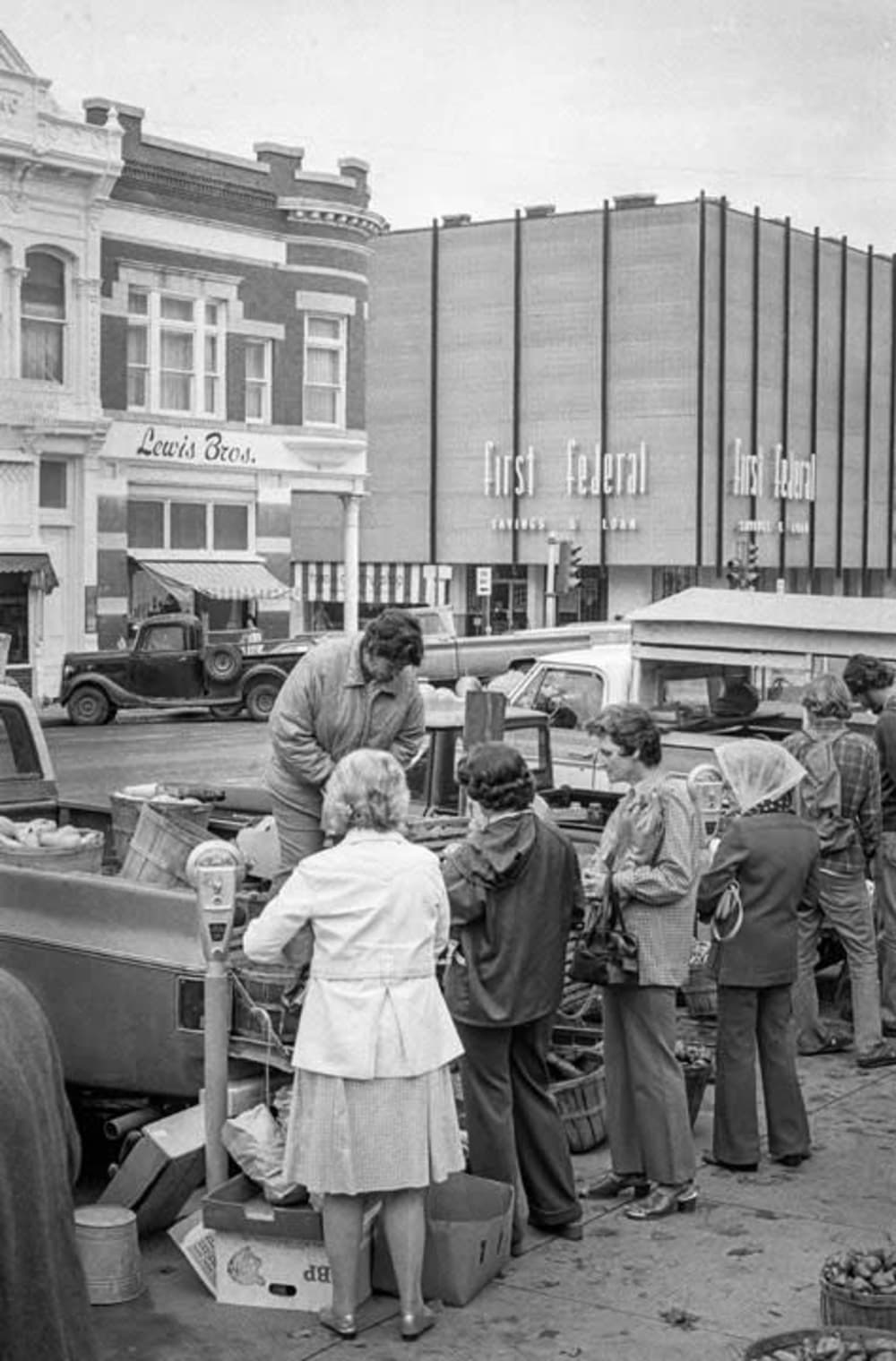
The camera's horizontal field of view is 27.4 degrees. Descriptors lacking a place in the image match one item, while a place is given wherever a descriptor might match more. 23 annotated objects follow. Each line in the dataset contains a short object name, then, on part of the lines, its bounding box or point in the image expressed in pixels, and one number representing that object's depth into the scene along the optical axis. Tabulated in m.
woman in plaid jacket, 6.64
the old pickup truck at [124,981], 6.36
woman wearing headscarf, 7.12
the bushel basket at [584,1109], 7.46
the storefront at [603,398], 52.34
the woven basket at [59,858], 7.41
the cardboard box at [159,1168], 6.26
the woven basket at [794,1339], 4.94
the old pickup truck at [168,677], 29.25
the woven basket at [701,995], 9.56
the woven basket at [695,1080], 7.58
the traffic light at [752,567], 44.00
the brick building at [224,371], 34.78
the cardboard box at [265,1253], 5.79
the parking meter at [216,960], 5.89
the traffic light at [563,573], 39.25
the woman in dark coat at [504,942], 6.19
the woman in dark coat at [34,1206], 2.95
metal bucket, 5.81
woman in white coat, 5.44
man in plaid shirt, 9.15
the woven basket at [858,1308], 5.23
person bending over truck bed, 7.42
